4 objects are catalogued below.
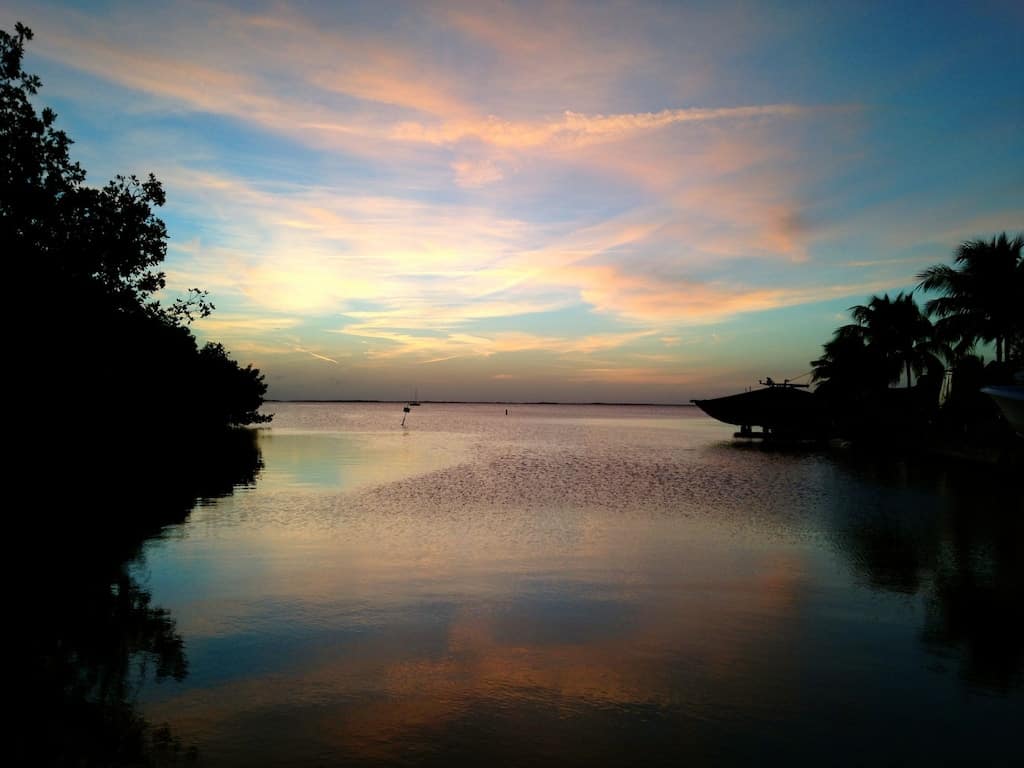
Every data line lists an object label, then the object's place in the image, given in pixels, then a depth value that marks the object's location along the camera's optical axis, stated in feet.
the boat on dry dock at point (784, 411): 197.16
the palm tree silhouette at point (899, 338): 171.94
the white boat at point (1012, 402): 71.87
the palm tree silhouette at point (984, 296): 118.62
